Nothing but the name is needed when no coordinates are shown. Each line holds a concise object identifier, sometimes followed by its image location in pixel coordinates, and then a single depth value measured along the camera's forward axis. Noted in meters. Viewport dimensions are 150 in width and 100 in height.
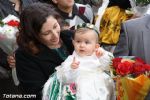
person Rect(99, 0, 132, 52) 5.32
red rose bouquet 2.86
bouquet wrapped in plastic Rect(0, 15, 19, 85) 4.19
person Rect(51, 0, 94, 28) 4.38
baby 3.16
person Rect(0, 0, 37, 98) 4.43
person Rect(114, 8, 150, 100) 3.18
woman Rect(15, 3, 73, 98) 3.40
